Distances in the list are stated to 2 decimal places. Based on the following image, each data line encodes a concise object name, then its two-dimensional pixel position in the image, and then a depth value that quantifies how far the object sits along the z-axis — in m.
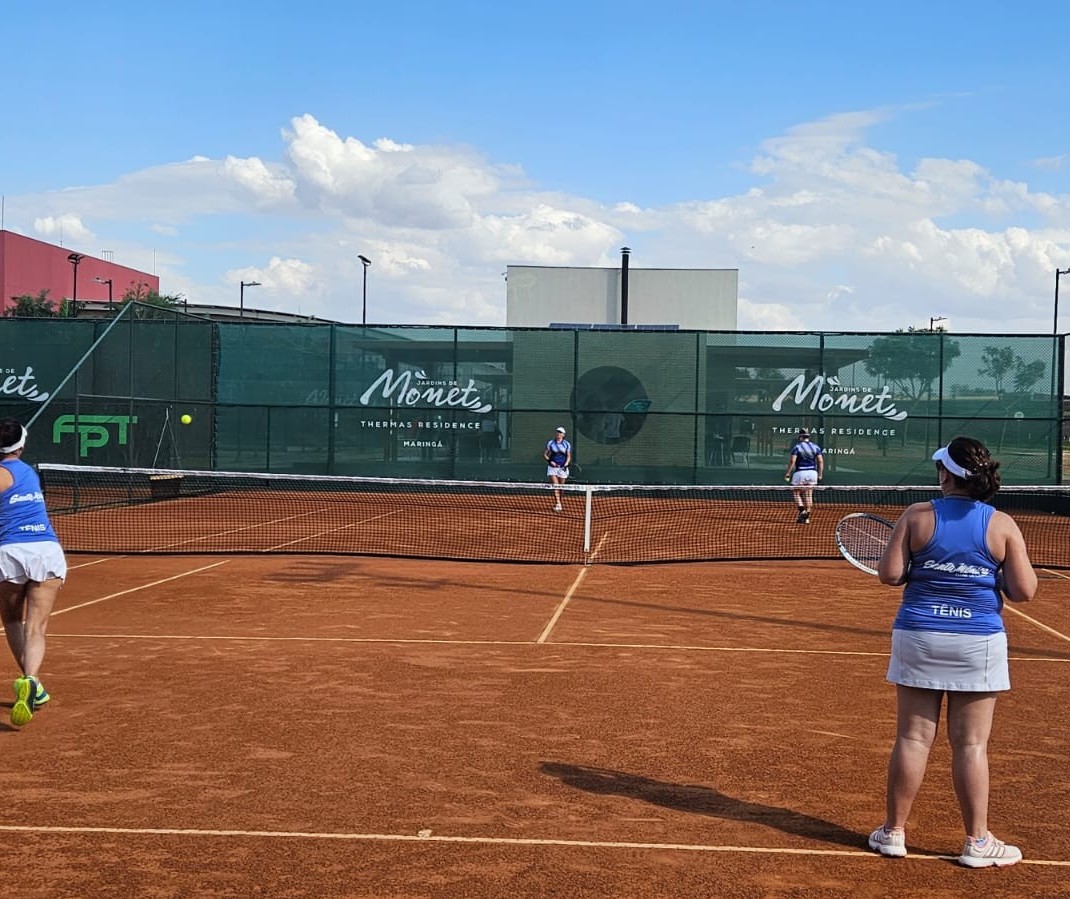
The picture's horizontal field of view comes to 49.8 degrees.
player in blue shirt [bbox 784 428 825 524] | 21.03
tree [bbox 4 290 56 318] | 56.32
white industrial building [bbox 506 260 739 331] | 42.41
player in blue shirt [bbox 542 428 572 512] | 23.36
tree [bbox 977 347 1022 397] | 25.58
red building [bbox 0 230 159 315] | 63.69
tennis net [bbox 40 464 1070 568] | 16.64
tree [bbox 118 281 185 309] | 64.28
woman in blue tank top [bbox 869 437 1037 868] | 4.53
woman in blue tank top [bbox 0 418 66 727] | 6.81
